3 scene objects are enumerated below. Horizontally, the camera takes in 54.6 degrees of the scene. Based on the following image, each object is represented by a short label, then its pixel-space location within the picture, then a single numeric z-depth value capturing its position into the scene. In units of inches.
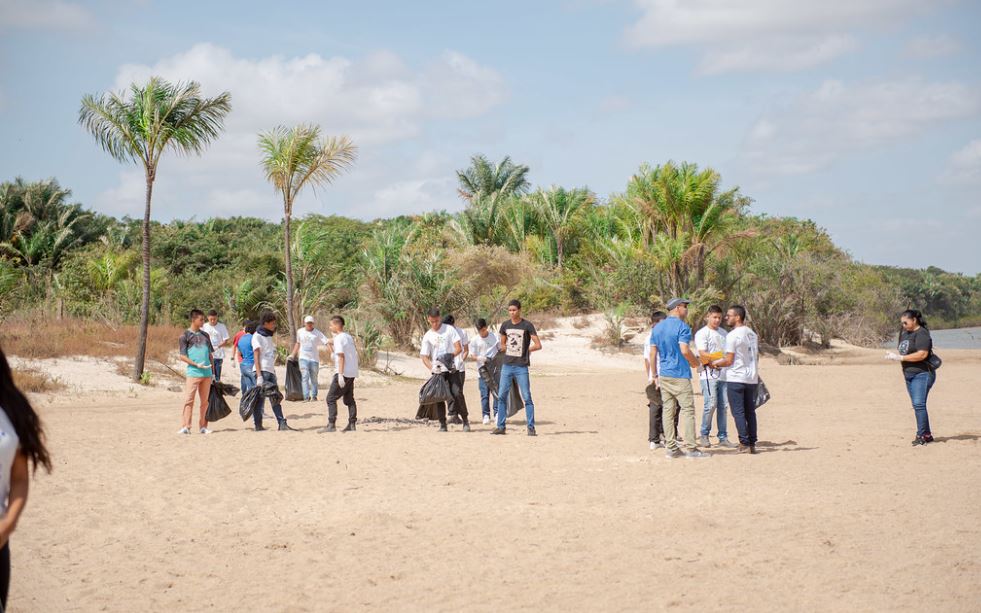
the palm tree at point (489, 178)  1975.9
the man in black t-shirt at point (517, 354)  472.4
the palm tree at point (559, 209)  1601.9
